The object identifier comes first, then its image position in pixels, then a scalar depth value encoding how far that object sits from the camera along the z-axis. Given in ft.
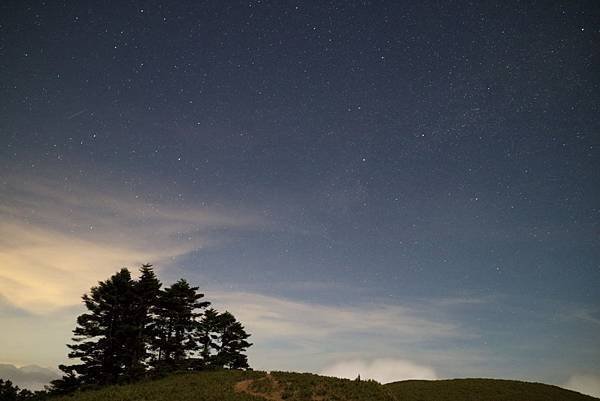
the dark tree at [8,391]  119.54
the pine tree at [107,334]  122.62
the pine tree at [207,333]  143.22
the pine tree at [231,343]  149.85
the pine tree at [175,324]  134.62
